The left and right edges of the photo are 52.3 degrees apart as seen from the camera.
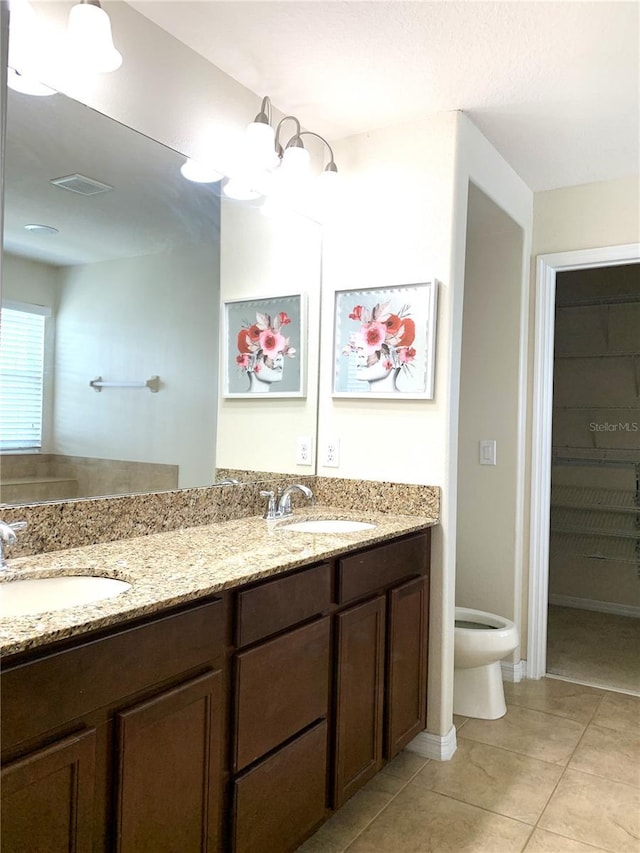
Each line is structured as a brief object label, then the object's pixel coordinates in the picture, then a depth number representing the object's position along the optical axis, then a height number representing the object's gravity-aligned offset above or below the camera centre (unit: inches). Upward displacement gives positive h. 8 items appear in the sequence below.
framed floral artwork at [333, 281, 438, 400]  97.3 +13.8
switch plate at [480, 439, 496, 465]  129.2 -3.6
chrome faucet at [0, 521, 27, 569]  55.6 -9.9
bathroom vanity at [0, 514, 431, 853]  42.8 -23.8
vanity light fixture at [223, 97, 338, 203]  87.4 +38.5
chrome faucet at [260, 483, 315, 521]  92.3 -11.0
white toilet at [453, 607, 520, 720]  104.9 -38.3
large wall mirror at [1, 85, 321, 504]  66.3 +14.6
